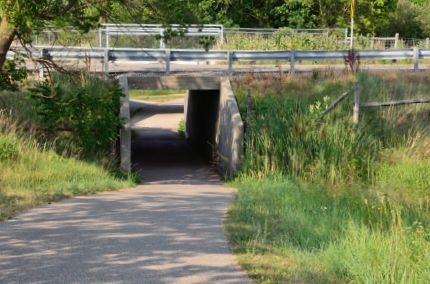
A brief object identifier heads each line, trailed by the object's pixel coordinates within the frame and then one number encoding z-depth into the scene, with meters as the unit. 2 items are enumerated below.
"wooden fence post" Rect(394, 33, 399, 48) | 40.58
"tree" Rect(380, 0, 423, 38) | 51.78
